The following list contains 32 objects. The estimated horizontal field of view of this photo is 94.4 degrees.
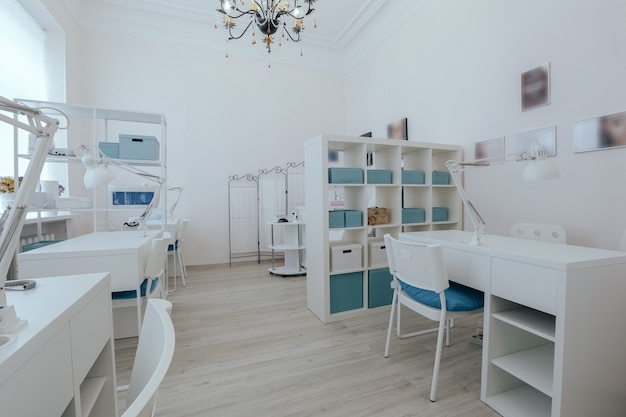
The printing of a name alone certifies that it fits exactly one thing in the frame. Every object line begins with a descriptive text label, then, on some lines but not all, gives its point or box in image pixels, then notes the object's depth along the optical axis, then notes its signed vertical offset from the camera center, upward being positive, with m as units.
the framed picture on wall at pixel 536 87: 2.55 +1.04
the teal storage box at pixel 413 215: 3.14 -0.14
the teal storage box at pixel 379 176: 2.95 +0.28
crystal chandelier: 2.96 +2.01
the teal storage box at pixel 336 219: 2.81 -0.16
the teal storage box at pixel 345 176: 2.80 +0.27
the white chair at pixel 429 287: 1.68 -0.52
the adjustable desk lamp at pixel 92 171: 1.83 +0.22
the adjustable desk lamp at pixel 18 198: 0.69 +0.02
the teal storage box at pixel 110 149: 2.80 +0.54
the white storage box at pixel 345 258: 2.83 -0.54
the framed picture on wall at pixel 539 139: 2.51 +0.58
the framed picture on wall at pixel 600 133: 2.11 +0.52
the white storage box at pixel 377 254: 3.02 -0.55
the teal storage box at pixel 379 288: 3.01 -0.90
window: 2.89 +1.65
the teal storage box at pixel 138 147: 2.81 +0.56
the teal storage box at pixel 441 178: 3.26 +0.28
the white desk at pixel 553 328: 1.34 -0.64
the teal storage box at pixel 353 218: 2.89 -0.15
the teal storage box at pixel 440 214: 3.31 -0.13
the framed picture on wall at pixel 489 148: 2.99 +0.58
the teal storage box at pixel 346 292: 2.86 -0.89
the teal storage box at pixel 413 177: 3.10 +0.28
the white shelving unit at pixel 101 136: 2.82 +0.95
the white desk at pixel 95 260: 1.72 -0.35
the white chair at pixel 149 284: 2.01 -0.59
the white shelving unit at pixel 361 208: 2.81 -0.05
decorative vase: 2.26 +0.04
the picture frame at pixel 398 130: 4.32 +1.14
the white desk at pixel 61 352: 0.62 -0.39
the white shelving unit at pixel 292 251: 4.56 -0.78
